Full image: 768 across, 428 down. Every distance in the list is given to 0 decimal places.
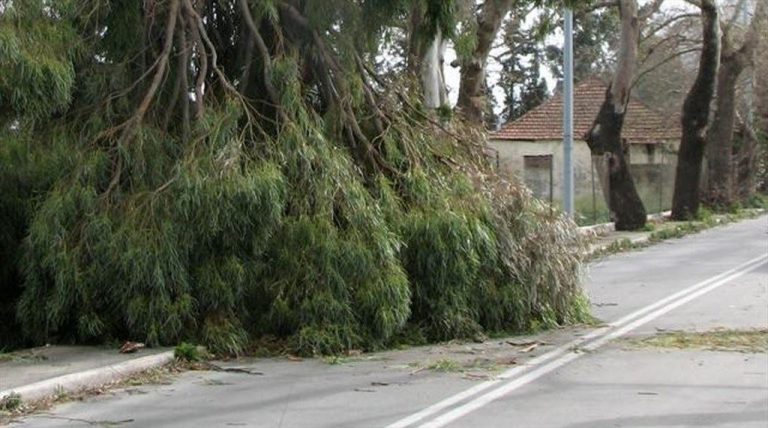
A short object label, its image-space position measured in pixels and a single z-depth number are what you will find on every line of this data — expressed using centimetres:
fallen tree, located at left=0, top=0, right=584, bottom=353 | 1243
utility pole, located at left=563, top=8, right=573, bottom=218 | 2772
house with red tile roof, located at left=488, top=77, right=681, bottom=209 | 4796
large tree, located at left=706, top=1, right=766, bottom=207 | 4166
